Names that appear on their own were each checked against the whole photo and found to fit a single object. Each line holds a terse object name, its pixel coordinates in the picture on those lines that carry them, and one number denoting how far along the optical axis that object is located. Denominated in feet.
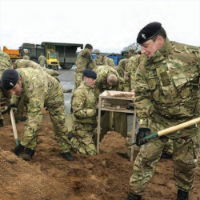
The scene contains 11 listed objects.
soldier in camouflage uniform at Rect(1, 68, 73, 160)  11.82
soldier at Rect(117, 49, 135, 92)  25.07
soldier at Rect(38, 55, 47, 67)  75.84
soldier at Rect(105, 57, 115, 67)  35.24
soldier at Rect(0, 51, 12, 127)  22.61
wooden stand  16.05
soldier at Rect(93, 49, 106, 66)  35.73
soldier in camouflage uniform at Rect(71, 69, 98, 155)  16.84
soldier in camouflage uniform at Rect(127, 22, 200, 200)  10.11
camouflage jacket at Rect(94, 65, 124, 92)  19.76
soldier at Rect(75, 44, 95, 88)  29.37
